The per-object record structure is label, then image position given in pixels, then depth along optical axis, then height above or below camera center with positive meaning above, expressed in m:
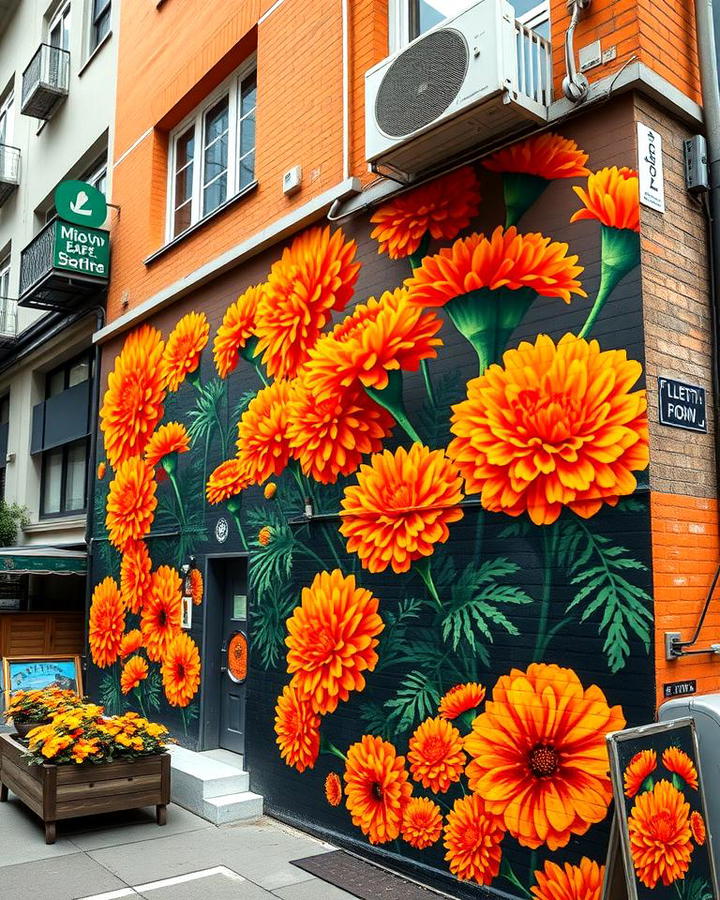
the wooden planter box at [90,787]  6.85 -1.97
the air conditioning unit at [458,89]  5.49 +3.02
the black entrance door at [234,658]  8.73 -1.15
